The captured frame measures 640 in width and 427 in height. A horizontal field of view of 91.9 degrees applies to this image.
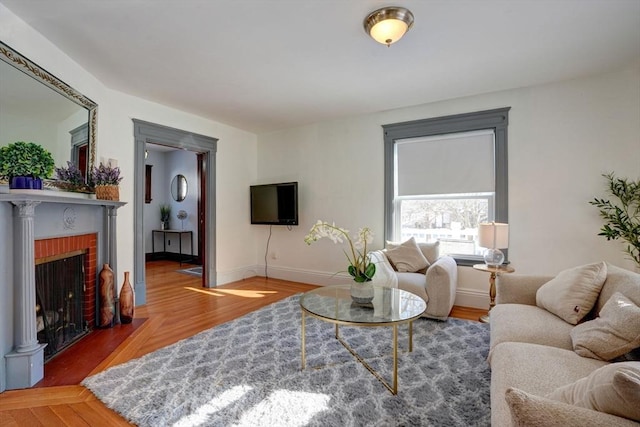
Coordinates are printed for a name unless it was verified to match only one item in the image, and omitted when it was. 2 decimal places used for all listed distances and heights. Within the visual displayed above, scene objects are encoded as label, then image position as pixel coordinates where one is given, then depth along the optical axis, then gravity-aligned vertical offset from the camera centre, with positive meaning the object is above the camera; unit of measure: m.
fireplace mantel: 1.92 -0.52
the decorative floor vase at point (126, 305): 2.93 -0.88
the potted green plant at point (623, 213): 2.87 -0.03
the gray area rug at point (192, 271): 5.57 -1.10
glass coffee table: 1.92 -0.68
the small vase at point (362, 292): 2.28 -0.61
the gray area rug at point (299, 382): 1.70 -1.11
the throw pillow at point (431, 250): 3.66 -0.46
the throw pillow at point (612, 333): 1.39 -0.58
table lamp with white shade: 3.08 -0.28
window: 3.59 +0.40
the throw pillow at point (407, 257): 3.56 -0.54
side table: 3.03 -0.60
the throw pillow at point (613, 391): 0.75 -0.47
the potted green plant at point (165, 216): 7.13 -0.08
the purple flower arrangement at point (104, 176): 2.95 +0.36
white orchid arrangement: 2.36 -0.38
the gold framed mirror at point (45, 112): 2.04 +0.78
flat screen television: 4.76 +0.14
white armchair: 3.07 -0.72
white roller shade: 3.64 +0.59
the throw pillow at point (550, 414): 0.74 -0.50
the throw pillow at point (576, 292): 1.87 -0.51
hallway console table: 6.77 -0.57
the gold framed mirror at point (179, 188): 7.07 +0.57
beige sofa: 0.76 -0.70
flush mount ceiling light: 2.08 +1.32
